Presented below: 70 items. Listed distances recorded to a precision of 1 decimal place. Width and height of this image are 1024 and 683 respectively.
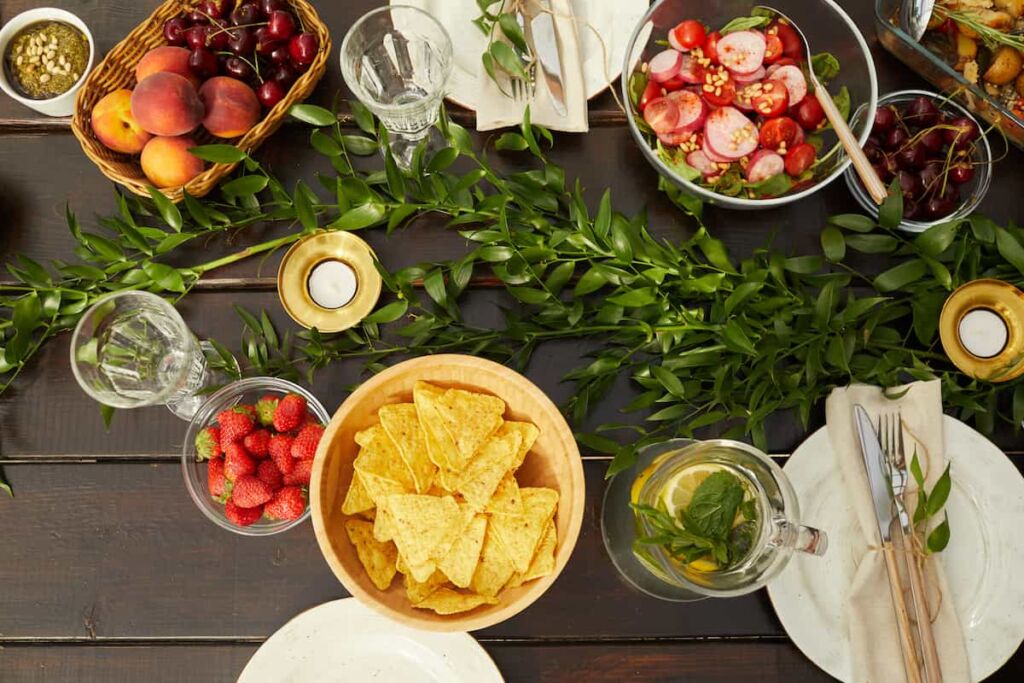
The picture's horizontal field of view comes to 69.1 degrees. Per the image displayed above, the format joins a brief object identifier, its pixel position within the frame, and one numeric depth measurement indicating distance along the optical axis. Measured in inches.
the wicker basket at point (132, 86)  42.3
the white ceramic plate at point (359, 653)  41.0
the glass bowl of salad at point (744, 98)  42.0
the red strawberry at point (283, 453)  40.6
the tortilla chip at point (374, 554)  37.4
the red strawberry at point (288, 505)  40.3
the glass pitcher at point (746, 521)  35.3
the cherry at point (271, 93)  43.3
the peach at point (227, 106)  42.5
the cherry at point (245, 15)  43.8
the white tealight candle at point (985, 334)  41.9
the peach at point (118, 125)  42.7
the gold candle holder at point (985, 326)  41.3
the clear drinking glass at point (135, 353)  39.8
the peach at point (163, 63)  43.0
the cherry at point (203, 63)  43.3
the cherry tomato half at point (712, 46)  43.3
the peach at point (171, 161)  42.3
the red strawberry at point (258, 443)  41.1
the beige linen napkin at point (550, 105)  43.6
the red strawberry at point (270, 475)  40.7
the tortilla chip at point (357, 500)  38.1
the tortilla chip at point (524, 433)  37.9
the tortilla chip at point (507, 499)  37.2
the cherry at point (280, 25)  43.3
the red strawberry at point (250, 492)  39.8
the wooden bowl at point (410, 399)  35.6
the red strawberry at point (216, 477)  41.3
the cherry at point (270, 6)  44.0
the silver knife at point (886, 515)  39.3
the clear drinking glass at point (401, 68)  42.0
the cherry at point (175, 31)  44.2
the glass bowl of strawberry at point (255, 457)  40.4
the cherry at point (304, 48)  43.4
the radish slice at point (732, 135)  41.7
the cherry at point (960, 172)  42.2
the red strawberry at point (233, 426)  40.8
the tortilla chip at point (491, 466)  37.5
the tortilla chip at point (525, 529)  36.0
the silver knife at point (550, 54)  43.6
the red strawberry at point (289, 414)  40.6
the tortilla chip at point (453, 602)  36.4
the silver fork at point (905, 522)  38.8
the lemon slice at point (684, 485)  38.5
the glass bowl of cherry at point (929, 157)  42.2
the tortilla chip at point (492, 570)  37.5
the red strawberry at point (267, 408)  41.4
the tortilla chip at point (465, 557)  36.8
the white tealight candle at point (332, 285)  44.0
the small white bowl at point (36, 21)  44.8
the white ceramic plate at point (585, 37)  44.8
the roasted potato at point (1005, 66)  42.9
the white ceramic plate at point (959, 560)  40.3
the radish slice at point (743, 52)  42.6
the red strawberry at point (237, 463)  40.3
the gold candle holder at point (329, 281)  43.6
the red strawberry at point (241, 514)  40.8
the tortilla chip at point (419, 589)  37.3
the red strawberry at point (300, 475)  40.5
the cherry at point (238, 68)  43.9
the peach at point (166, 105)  41.0
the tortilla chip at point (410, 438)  37.6
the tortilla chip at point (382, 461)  37.4
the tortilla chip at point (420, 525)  36.3
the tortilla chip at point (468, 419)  37.2
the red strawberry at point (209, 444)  41.8
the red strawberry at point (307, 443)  40.3
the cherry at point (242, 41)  43.4
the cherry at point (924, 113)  43.3
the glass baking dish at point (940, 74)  41.9
